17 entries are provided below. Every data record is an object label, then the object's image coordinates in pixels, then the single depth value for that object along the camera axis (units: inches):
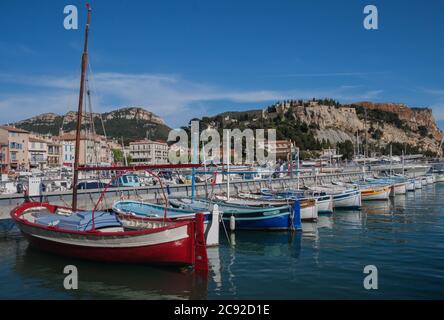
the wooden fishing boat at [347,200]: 1441.9
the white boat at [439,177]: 3516.5
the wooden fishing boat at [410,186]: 2249.3
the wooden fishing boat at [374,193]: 1776.6
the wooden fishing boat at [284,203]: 1153.4
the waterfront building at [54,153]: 3885.6
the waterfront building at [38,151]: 3457.7
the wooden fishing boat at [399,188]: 2070.7
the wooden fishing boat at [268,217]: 1020.5
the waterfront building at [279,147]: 5642.7
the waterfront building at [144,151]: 5245.6
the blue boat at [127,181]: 1625.1
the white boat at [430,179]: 2984.7
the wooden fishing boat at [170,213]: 808.9
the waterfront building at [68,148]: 4223.9
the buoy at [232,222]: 1016.1
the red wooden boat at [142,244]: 629.6
